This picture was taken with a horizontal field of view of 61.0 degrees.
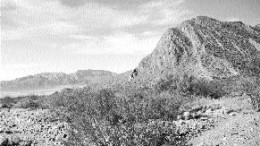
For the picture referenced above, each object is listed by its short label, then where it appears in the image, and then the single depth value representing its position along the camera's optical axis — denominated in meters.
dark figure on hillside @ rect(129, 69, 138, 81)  40.25
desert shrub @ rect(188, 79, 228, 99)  16.30
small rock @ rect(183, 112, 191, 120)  9.52
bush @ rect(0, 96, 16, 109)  24.78
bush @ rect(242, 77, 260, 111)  9.75
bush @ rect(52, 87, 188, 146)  4.95
